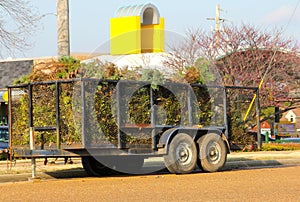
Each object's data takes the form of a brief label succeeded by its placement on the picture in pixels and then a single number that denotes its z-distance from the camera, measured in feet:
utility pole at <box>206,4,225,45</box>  155.74
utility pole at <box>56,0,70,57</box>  65.26
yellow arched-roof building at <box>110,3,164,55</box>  124.26
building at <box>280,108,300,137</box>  300.81
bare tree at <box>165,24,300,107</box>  117.80
